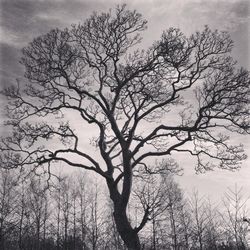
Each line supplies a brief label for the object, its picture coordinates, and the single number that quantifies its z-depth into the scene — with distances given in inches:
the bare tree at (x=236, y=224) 751.5
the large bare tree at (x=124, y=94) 466.6
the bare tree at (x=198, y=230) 1182.5
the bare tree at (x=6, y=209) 1015.0
